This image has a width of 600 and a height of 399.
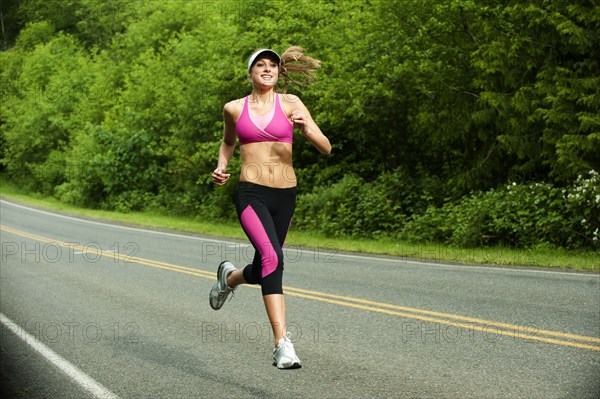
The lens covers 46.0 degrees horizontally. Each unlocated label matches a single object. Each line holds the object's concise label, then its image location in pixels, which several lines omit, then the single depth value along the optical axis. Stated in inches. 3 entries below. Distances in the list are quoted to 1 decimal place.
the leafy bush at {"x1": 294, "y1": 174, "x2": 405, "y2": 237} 754.8
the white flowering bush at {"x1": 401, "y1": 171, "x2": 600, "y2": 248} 549.6
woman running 135.4
